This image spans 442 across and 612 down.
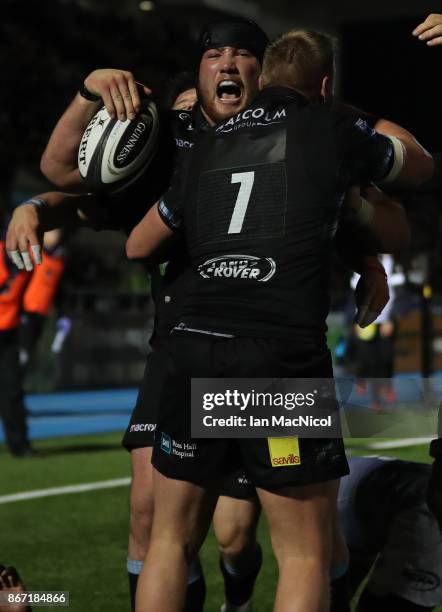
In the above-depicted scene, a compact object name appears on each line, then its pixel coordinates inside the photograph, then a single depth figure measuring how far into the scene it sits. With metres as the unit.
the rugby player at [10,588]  8.65
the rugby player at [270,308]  7.55
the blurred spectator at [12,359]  24.06
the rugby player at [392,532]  9.49
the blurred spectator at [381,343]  33.59
